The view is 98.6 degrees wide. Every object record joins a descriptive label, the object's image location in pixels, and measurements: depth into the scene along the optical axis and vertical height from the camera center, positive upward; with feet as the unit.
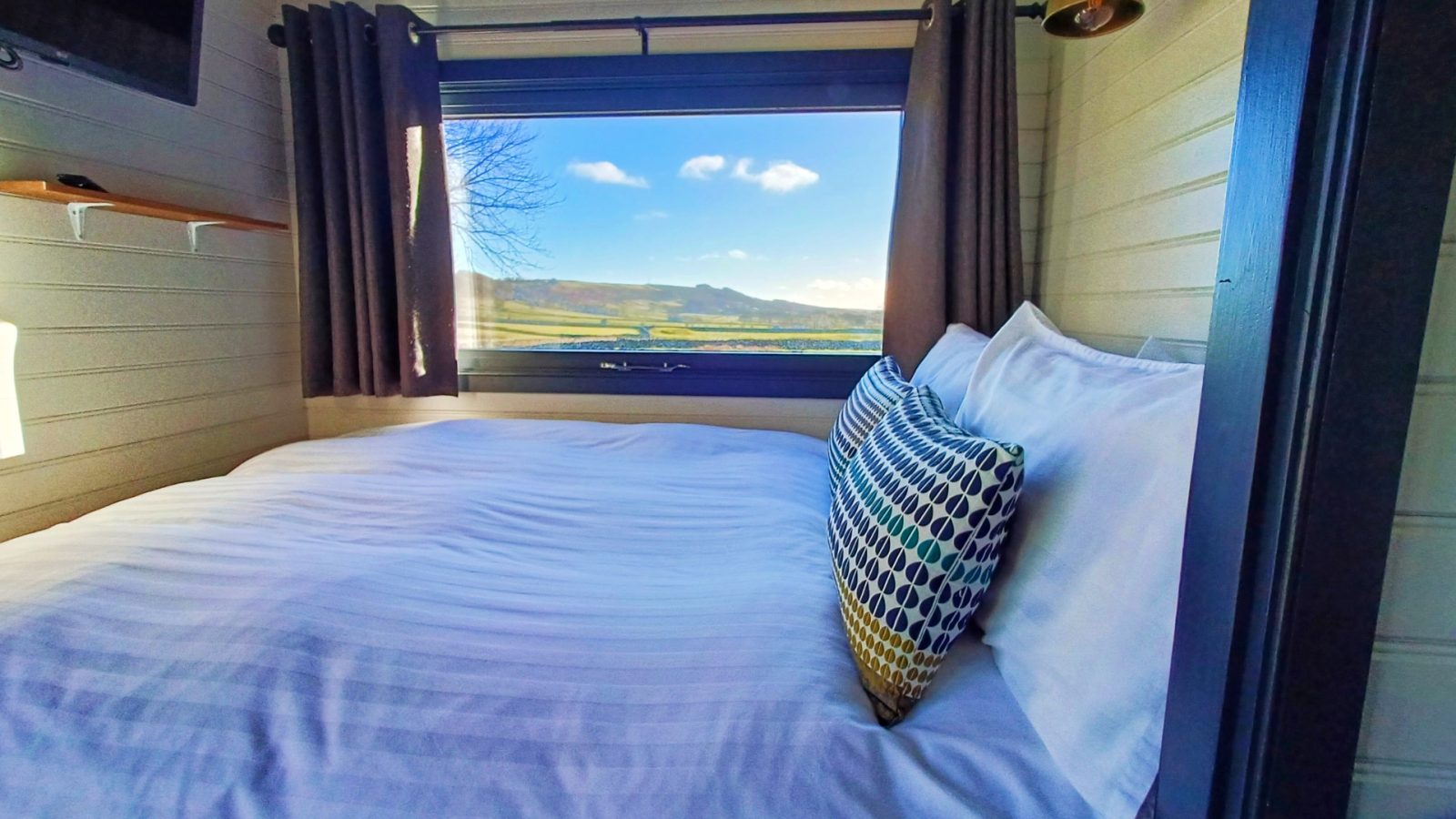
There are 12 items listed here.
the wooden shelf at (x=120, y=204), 4.37 +0.81
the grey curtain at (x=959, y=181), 5.79 +1.43
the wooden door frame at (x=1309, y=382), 1.29 -0.09
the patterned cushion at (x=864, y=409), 4.12 -0.56
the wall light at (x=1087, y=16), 3.93 +2.05
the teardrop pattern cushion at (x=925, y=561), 2.19 -0.85
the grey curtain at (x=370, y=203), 6.35 +1.17
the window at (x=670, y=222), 6.74 +1.15
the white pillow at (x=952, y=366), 4.10 -0.25
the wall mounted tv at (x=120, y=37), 4.23 +1.99
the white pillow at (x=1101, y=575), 1.87 -0.79
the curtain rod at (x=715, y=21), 5.92 +2.94
